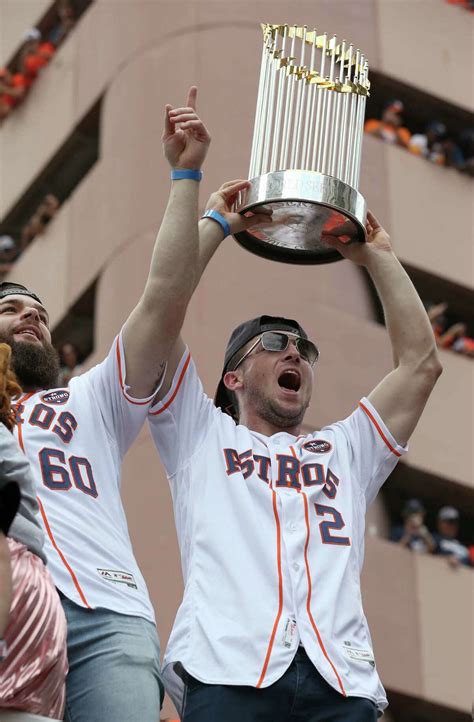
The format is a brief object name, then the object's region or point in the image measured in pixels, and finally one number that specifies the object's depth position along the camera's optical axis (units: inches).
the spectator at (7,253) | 831.1
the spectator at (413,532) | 661.9
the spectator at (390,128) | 773.9
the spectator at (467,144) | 825.5
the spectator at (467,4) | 837.8
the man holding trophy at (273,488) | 220.5
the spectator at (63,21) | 850.1
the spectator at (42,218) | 807.7
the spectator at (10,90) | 873.5
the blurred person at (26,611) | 185.5
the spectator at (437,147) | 792.9
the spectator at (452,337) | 736.3
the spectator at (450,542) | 672.4
